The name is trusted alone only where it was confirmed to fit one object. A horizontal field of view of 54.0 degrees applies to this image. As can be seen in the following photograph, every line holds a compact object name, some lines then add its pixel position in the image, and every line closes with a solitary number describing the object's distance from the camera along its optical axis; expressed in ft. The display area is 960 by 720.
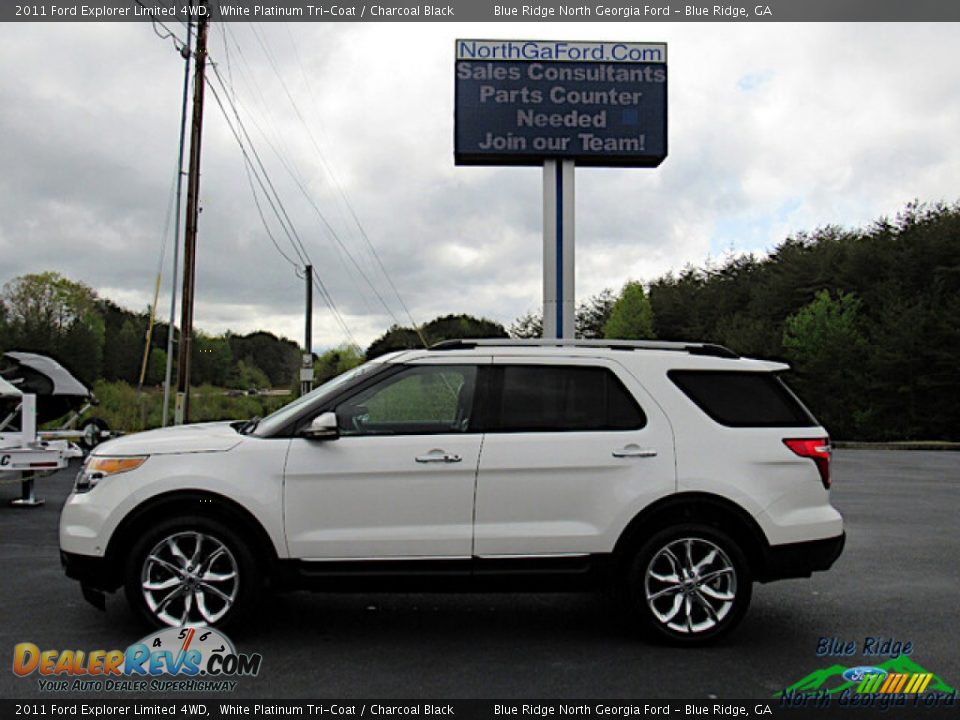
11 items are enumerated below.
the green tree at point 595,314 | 323.16
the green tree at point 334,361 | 184.34
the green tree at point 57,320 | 196.75
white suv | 18.33
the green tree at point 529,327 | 301.94
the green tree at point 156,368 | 258.78
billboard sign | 54.90
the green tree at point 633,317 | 264.31
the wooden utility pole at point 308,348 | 122.52
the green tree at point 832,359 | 181.37
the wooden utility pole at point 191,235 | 72.69
